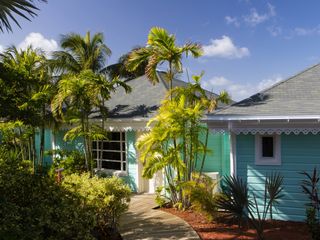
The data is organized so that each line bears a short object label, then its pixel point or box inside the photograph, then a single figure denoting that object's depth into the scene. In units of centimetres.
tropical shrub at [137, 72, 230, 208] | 742
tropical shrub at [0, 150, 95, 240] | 460
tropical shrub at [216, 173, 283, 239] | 548
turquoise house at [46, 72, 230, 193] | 990
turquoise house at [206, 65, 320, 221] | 665
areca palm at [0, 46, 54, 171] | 607
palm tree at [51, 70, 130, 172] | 905
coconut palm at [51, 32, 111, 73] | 1204
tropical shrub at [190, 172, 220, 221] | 679
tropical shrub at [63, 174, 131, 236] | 587
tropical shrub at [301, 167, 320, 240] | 576
